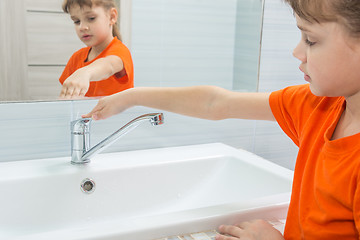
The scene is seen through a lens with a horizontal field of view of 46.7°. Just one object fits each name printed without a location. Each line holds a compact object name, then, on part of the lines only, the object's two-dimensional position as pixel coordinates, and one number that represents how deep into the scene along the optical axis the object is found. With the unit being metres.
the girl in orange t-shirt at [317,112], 0.63
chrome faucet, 0.96
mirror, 0.94
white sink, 0.84
